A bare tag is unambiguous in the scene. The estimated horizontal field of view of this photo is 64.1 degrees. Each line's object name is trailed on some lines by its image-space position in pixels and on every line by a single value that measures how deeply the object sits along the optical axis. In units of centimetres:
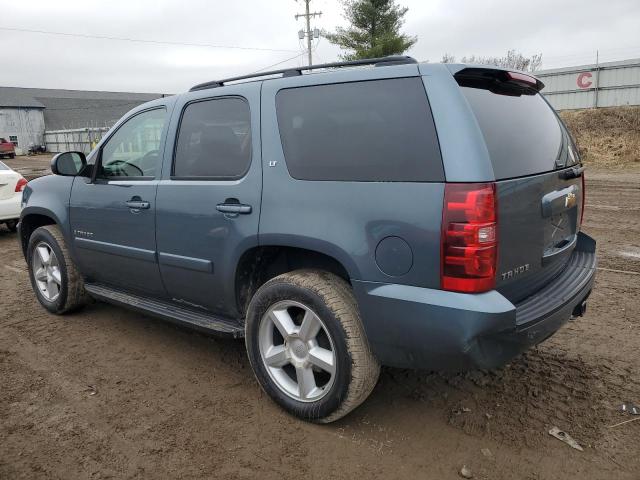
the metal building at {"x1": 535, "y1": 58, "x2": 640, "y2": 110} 2269
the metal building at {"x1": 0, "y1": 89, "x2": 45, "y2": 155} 5294
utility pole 3788
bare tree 4162
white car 843
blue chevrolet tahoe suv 229
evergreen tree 3384
